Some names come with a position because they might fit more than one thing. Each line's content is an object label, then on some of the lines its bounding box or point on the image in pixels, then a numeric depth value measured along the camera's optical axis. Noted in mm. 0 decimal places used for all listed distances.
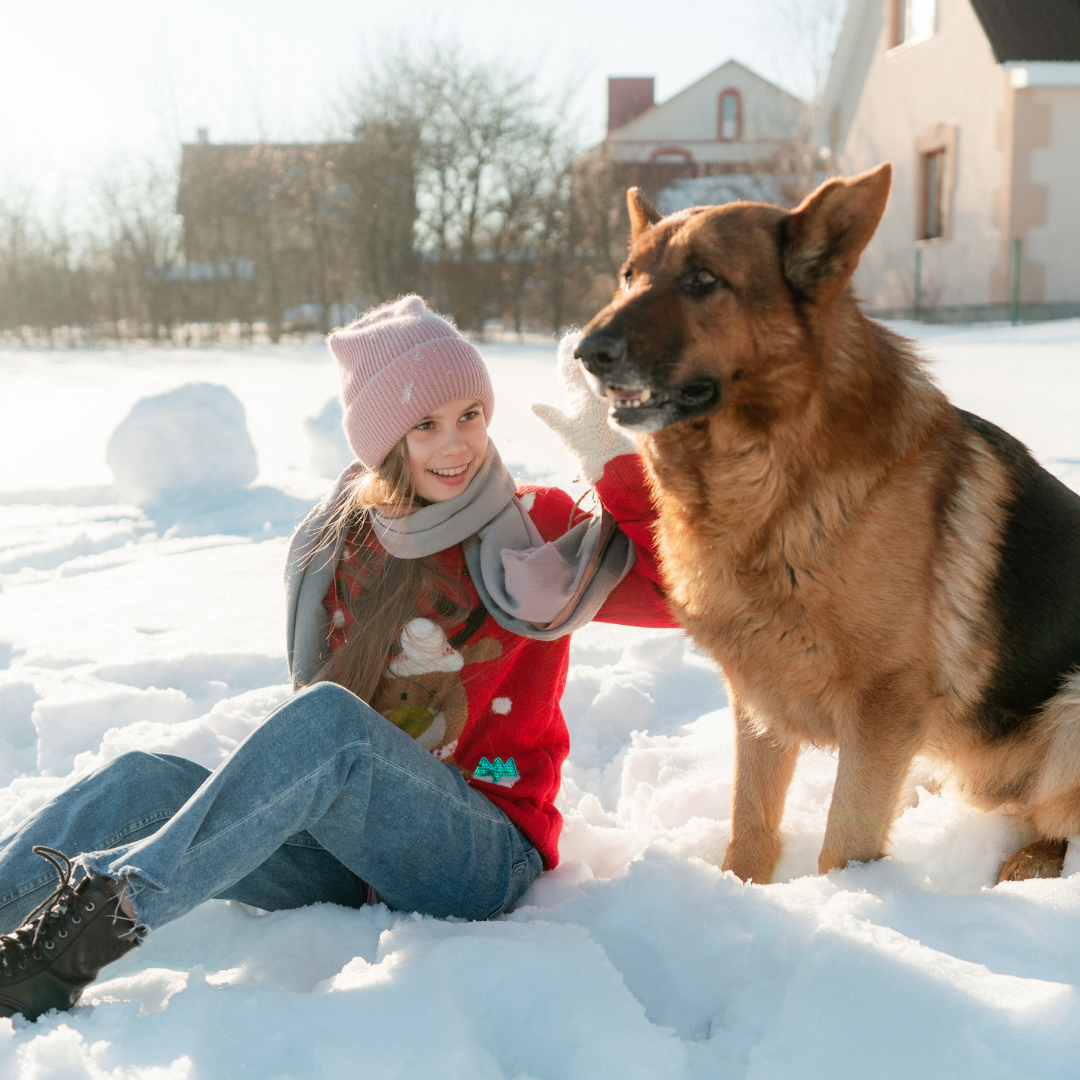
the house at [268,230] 25547
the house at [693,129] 26328
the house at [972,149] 14555
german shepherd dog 2020
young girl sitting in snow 1963
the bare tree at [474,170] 24469
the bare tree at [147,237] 26438
